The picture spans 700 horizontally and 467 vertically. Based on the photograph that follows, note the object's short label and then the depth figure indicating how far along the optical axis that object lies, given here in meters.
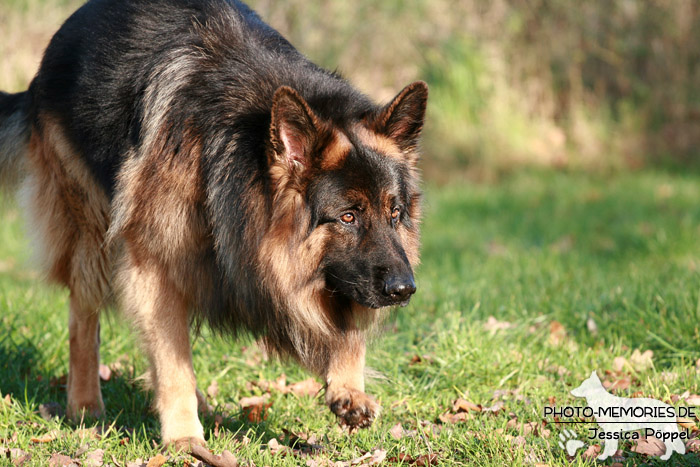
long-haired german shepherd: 6.96
